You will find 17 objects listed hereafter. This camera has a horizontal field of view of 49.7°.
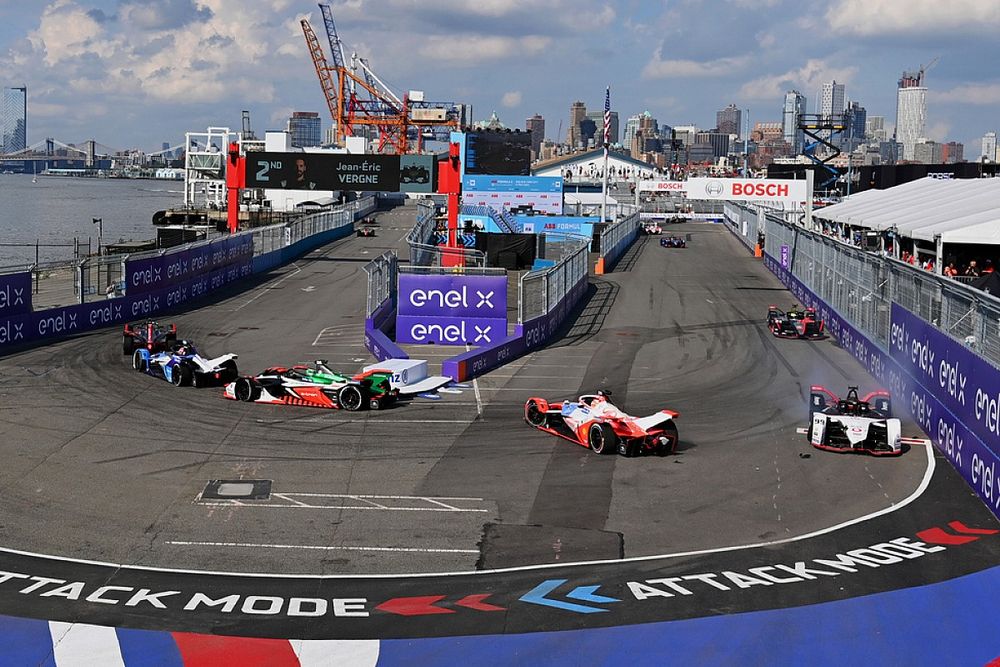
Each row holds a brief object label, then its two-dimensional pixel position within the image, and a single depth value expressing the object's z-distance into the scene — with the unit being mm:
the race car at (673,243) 74375
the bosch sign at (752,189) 69875
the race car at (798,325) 34219
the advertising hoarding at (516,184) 114375
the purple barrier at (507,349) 26322
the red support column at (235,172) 54062
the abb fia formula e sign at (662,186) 90688
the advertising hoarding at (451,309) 31875
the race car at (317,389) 22594
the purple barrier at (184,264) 36969
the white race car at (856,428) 19234
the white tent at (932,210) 35469
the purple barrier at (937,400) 16547
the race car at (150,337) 27000
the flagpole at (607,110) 67125
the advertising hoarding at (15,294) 29594
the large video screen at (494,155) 140625
